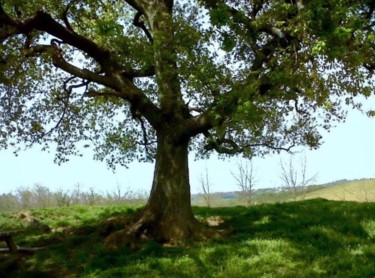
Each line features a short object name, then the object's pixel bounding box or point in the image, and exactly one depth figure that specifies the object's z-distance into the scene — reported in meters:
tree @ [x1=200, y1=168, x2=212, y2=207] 64.31
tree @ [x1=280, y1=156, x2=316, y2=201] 64.38
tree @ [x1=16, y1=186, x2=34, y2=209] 46.42
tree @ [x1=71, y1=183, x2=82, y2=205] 44.23
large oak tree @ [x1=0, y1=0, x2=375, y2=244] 10.31
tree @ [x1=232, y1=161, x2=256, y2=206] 65.44
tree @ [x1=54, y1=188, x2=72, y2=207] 34.19
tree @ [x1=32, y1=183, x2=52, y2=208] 44.55
